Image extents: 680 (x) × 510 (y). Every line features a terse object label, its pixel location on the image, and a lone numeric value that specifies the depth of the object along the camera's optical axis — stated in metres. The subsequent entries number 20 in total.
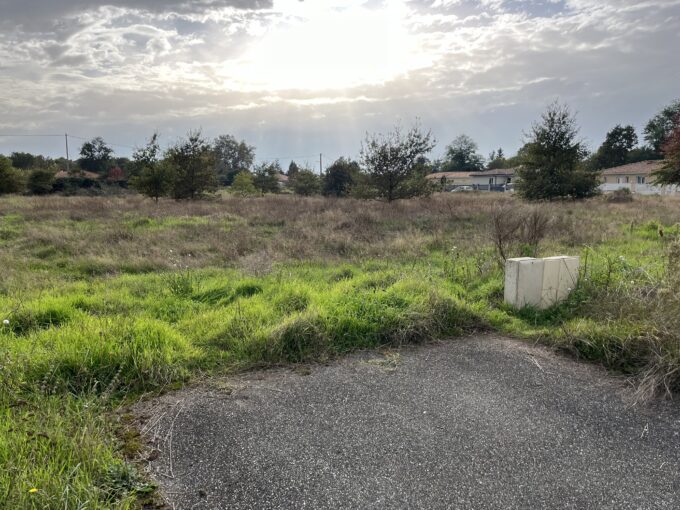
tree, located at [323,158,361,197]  40.94
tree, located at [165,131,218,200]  27.35
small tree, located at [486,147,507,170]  90.34
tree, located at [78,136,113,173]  62.97
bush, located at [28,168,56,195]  36.41
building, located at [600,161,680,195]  47.78
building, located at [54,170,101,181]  43.48
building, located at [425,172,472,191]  78.69
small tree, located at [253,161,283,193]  43.25
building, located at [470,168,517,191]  75.32
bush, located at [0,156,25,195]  32.47
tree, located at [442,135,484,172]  90.81
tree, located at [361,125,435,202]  23.41
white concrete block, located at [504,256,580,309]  4.96
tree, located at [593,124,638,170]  59.50
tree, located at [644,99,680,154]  56.34
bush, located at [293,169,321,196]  40.56
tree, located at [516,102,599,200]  24.83
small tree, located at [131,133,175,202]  24.47
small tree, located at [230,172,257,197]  37.62
